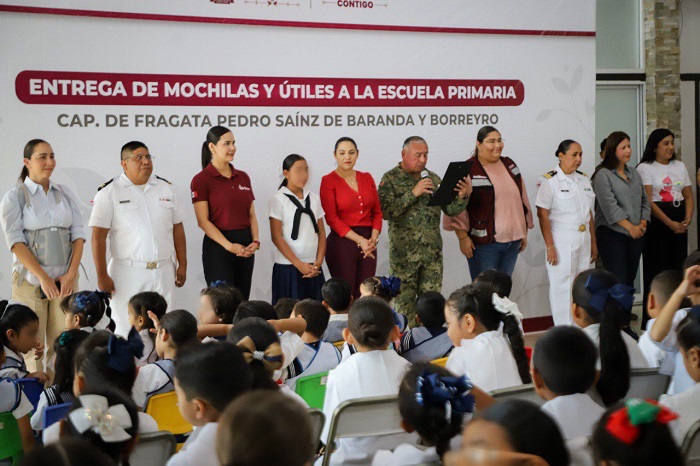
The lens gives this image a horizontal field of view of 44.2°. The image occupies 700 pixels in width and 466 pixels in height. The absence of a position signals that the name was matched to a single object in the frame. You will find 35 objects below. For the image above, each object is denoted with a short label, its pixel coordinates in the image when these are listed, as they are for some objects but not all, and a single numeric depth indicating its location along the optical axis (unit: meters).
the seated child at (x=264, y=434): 1.57
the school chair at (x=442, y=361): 3.22
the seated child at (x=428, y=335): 3.65
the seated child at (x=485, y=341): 3.03
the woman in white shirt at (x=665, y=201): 6.85
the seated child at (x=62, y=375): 2.84
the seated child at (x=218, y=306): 3.95
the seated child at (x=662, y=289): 3.60
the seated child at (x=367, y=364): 2.88
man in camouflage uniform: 5.89
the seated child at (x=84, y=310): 3.83
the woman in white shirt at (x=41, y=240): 4.75
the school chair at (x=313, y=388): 3.11
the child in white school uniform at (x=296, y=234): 5.64
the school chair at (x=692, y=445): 2.17
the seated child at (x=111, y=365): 2.57
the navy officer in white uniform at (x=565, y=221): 6.30
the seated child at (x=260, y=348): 2.52
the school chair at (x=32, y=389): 3.11
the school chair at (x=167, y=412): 2.81
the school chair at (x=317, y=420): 2.37
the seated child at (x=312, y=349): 3.35
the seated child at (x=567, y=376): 2.30
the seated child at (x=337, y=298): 4.11
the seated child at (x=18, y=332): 3.57
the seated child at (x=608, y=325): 2.64
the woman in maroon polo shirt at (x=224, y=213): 5.37
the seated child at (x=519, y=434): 1.62
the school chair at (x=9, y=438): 2.62
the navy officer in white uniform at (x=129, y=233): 5.01
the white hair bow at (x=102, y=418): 1.88
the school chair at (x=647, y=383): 2.79
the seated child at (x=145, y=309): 3.80
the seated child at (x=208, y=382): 2.28
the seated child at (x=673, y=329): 2.86
